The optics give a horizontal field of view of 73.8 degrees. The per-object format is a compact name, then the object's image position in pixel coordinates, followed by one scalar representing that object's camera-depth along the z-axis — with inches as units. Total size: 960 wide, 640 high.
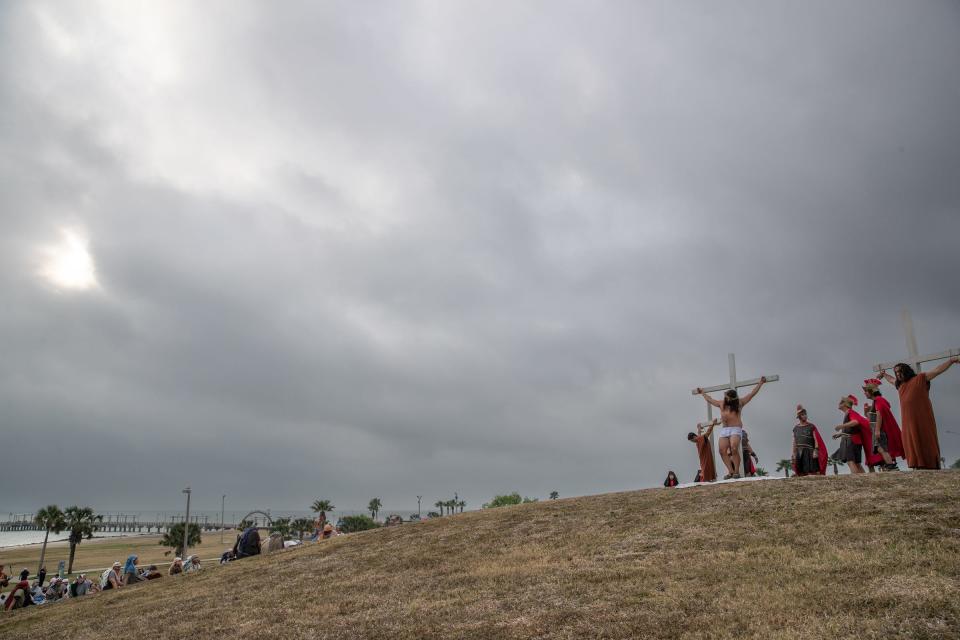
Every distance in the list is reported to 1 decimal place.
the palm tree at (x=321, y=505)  4974.4
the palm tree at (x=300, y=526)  4868.4
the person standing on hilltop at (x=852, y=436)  694.5
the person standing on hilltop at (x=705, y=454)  896.3
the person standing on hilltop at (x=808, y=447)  741.3
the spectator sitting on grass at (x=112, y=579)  948.6
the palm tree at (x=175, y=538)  3646.4
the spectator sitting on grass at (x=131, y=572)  944.9
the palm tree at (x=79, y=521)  3181.6
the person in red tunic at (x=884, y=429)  678.8
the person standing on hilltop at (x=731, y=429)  749.3
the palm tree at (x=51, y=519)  3201.3
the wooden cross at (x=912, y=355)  662.8
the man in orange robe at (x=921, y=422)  631.2
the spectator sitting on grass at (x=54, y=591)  1032.2
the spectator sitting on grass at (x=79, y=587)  938.7
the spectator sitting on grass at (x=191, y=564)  1088.9
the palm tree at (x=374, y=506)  6801.2
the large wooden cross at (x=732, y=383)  852.0
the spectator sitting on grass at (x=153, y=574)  961.4
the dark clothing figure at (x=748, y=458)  806.5
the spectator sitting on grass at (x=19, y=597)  948.6
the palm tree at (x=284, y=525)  4729.3
